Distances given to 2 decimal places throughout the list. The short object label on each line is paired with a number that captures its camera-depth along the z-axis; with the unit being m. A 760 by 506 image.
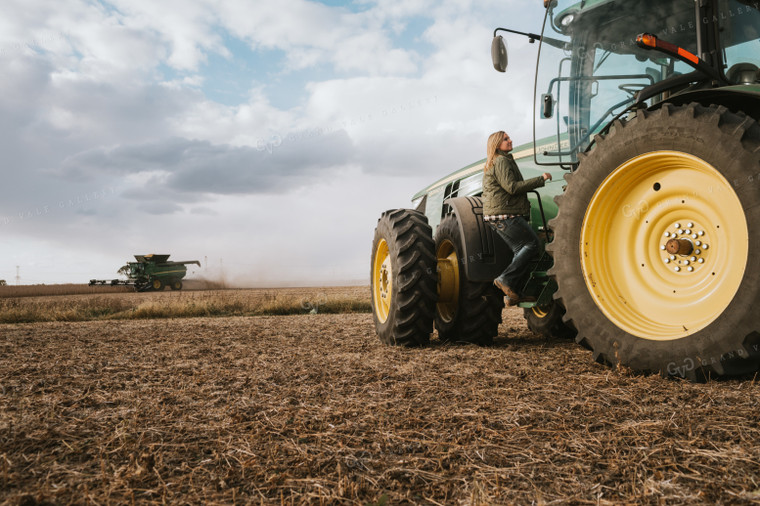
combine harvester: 34.69
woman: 4.40
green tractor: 2.71
